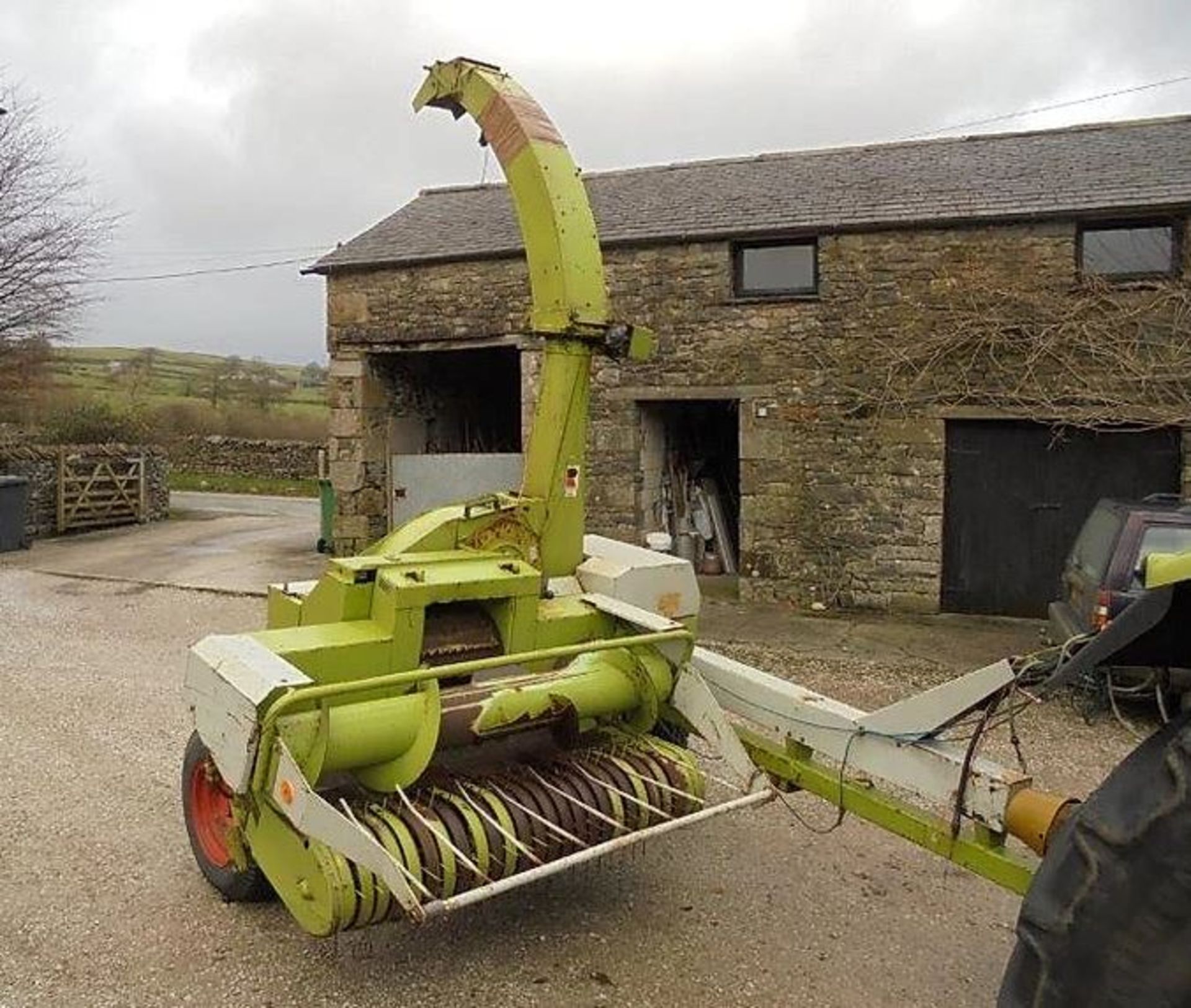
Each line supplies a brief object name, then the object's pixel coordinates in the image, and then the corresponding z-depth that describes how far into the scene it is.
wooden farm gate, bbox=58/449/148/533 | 17.03
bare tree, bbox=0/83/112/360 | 20.09
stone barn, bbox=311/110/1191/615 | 9.75
